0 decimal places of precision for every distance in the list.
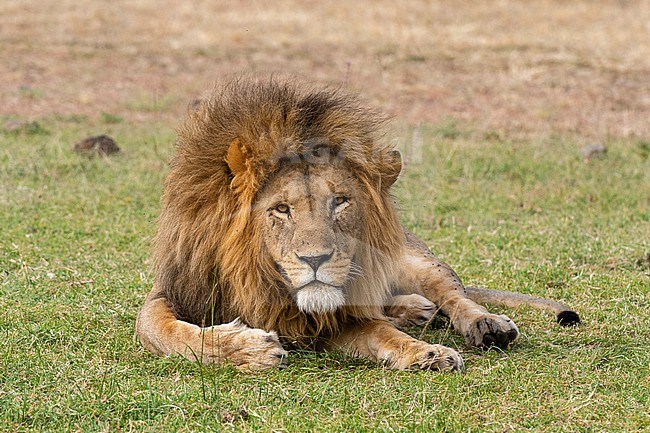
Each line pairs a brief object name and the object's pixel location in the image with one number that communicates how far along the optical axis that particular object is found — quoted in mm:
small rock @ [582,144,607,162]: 17687
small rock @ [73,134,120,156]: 16828
